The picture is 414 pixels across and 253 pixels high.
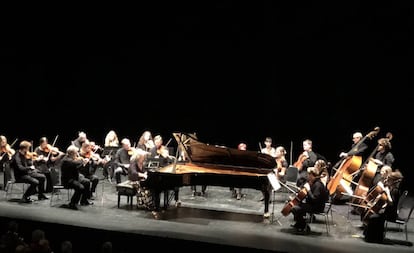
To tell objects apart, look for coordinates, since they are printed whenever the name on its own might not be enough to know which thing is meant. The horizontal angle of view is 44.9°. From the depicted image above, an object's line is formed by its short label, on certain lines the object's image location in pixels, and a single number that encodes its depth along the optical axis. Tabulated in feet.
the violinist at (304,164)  35.50
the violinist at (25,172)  33.63
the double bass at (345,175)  33.40
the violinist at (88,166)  34.88
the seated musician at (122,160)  38.99
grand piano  30.94
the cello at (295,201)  28.60
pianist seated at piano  33.09
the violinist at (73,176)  32.24
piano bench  32.60
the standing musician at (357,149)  34.68
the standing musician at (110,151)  40.55
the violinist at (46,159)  36.65
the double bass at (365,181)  31.73
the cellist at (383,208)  26.86
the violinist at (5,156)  36.94
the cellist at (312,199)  28.63
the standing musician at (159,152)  39.34
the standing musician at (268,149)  39.73
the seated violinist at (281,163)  37.58
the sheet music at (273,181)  28.33
